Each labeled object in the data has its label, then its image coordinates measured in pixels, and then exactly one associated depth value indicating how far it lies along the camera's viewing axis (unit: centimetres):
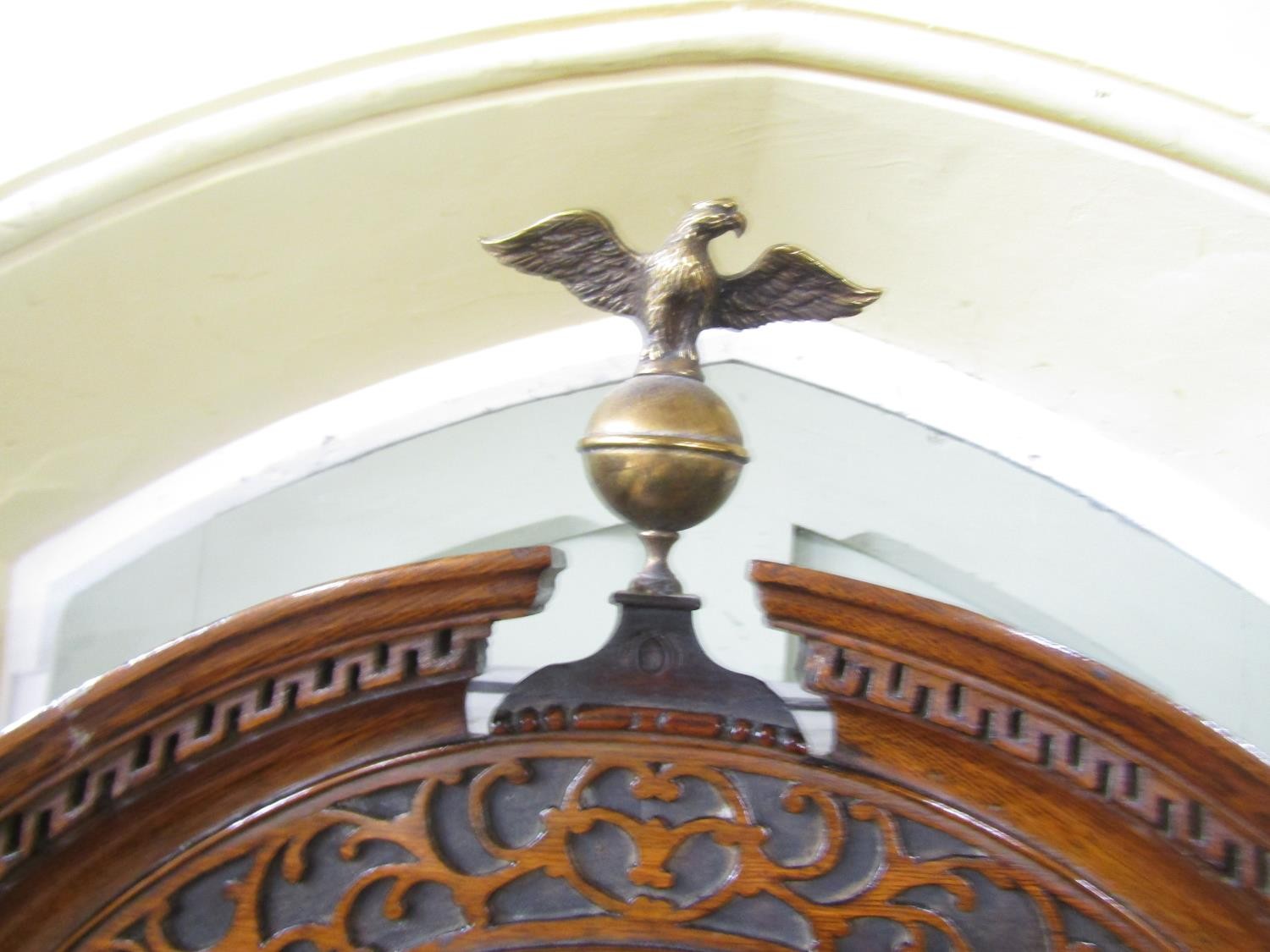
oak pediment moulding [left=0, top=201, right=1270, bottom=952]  50
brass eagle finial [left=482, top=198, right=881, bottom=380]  57
